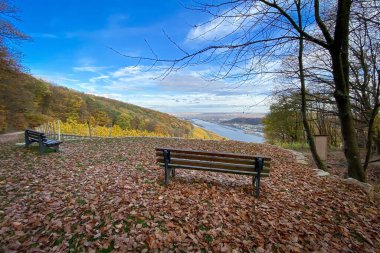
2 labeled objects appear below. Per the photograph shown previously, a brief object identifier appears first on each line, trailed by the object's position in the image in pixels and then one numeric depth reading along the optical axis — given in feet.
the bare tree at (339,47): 11.18
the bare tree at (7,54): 36.14
